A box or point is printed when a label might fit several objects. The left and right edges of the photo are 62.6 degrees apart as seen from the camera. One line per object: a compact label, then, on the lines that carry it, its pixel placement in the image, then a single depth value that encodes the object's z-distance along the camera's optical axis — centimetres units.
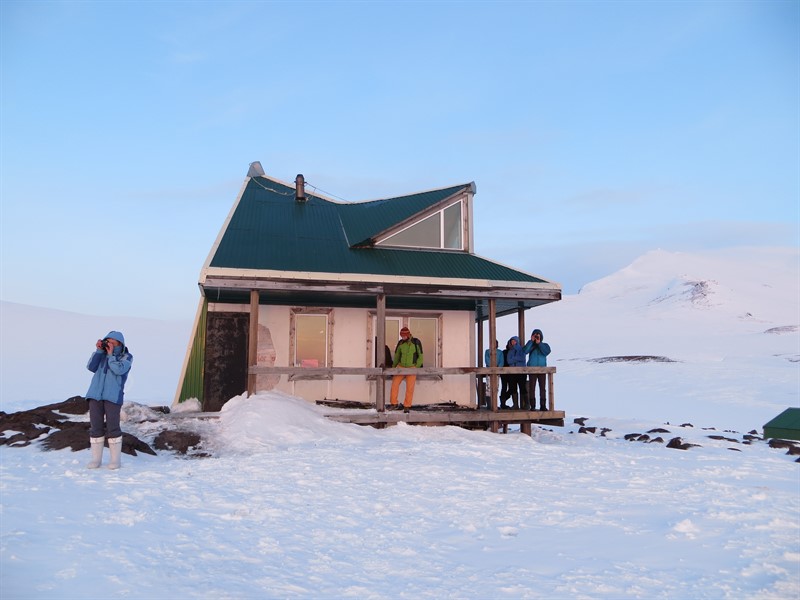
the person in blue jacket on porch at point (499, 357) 1508
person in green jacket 1374
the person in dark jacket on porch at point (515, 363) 1473
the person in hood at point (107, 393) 854
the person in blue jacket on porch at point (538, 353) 1429
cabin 1341
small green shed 1702
